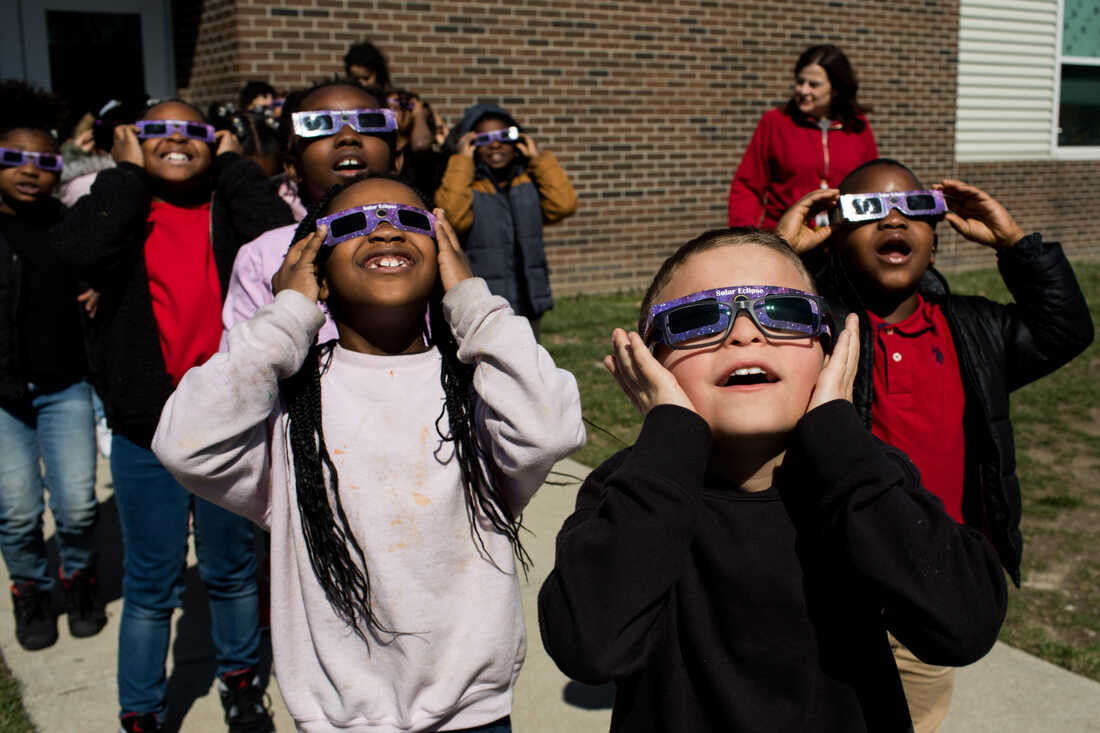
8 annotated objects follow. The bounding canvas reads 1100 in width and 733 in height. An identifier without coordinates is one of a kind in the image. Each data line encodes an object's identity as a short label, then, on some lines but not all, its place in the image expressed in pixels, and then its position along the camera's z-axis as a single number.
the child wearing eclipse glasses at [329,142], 2.92
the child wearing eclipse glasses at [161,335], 3.21
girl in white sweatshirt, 2.12
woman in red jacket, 5.72
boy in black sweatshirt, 1.56
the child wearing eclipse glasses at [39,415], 4.20
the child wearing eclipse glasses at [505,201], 5.00
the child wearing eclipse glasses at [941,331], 2.75
